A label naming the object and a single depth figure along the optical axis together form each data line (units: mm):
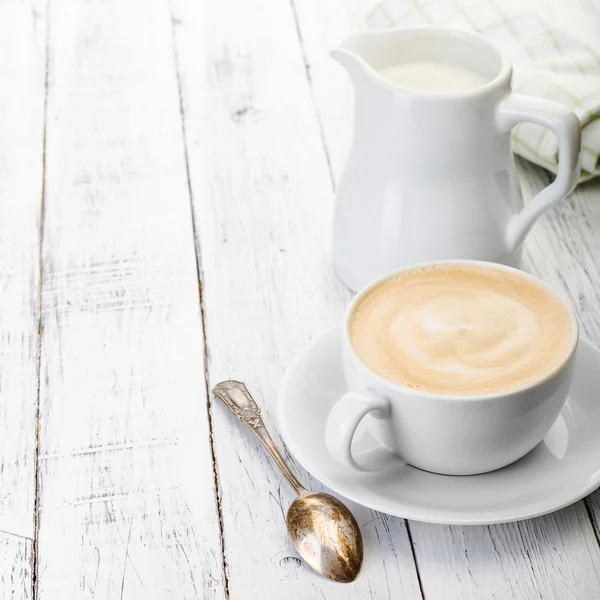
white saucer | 806
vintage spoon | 814
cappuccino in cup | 800
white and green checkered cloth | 1034
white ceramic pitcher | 886
